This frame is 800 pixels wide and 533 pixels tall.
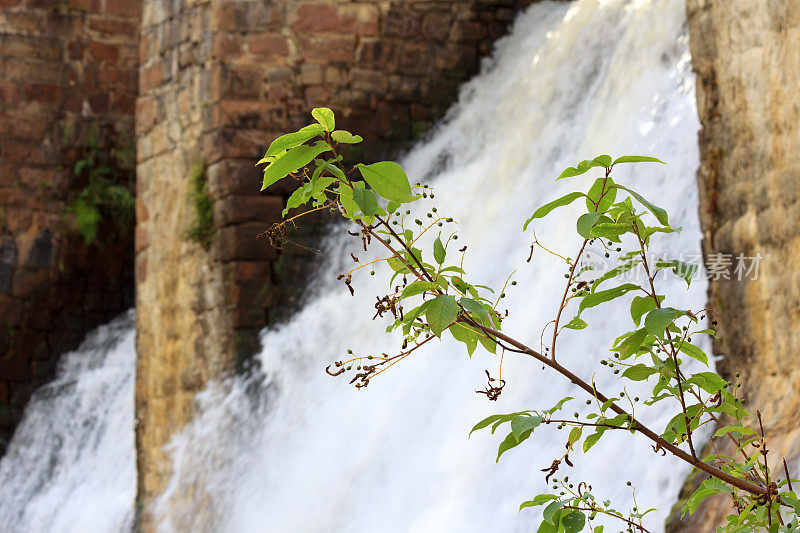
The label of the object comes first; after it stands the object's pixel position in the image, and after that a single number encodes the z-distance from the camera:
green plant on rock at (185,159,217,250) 9.86
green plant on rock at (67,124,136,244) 13.96
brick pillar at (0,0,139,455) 13.53
